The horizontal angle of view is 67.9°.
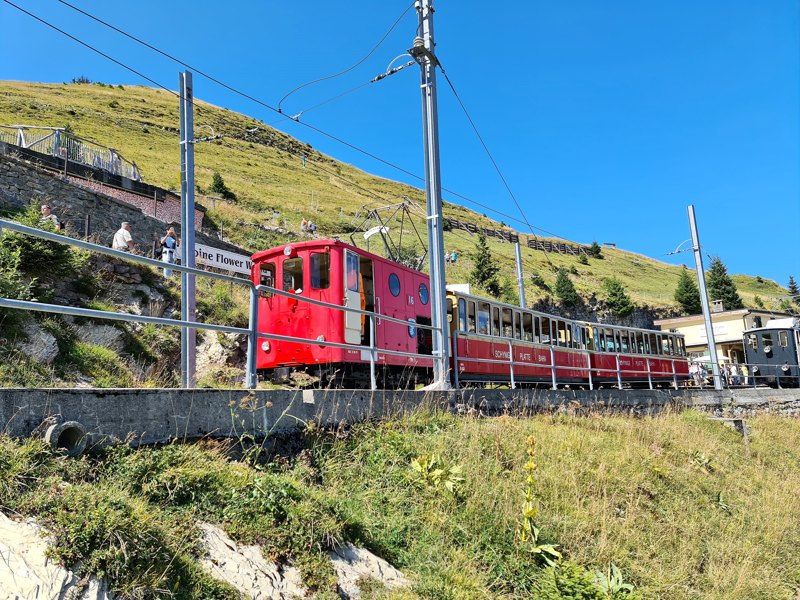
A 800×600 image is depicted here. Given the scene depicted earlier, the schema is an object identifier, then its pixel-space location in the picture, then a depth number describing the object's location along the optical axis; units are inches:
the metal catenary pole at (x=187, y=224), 319.6
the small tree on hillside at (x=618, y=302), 2132.1
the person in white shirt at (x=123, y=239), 553.3
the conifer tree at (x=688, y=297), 2497.5
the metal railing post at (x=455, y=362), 408.7
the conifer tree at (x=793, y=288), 3437.5
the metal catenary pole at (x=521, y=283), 881.2
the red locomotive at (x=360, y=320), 438.3
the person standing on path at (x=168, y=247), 569.3
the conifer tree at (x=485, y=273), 1795.0
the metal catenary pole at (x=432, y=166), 382.2
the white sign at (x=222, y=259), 492.7
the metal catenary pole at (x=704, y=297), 849.3
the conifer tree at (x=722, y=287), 2716.5
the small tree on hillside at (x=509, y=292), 1717.5
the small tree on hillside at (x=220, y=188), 1975.9
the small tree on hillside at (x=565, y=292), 1979.6
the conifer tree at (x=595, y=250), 3681.1
